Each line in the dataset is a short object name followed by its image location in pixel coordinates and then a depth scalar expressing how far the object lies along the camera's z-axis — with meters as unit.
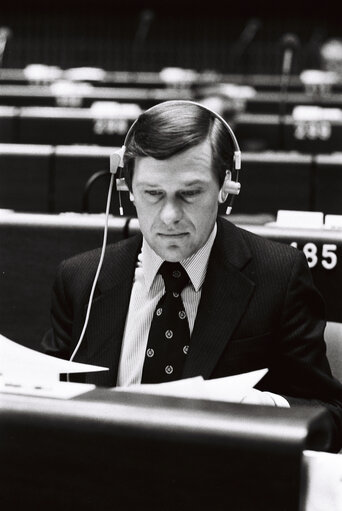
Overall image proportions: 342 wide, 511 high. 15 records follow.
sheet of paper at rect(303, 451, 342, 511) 1.14
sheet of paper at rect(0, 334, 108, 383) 1.66
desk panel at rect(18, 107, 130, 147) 9.30
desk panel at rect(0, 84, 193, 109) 11.73
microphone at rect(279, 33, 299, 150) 9.07
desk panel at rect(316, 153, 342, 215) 6.65
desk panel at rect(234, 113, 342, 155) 9.20
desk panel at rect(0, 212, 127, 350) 3.77
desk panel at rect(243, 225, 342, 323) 3.29
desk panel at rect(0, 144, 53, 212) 6.79
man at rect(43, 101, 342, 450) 2.45
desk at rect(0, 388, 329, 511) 1.11
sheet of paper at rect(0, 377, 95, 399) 1.26
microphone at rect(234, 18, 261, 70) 19.30
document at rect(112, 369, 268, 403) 1.56
